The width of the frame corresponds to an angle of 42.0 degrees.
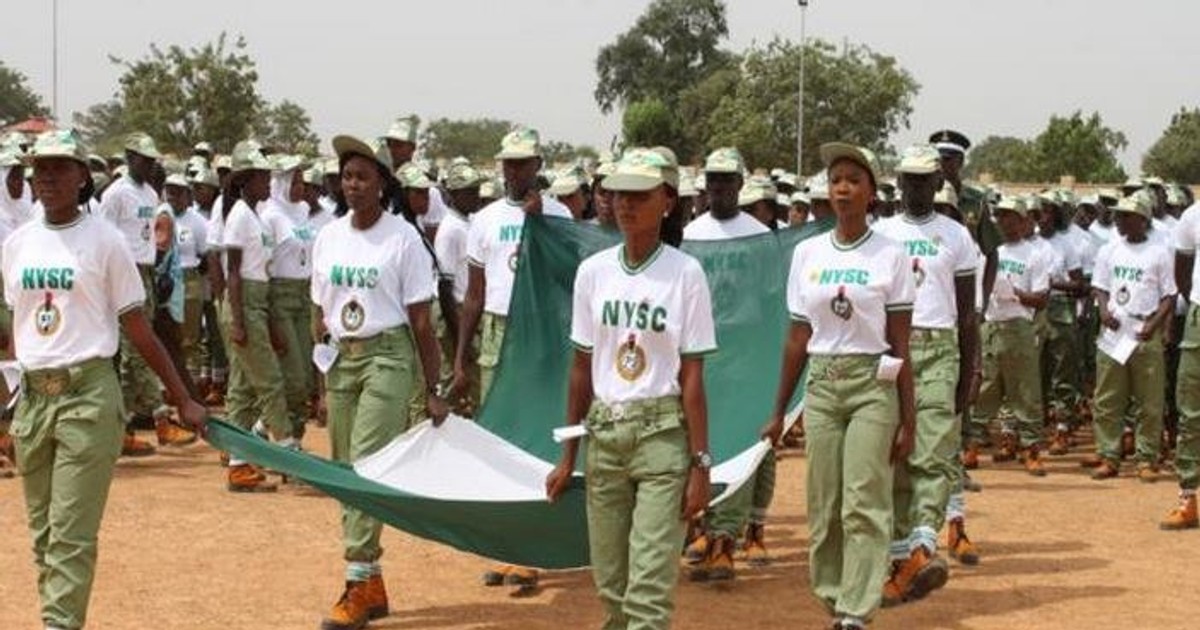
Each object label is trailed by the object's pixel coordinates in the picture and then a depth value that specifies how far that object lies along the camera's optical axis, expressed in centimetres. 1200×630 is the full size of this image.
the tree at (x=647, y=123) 6356
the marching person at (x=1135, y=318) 1280
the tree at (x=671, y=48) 9362
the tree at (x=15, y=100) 8419
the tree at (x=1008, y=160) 7144
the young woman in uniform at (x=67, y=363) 643
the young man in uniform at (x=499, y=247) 928
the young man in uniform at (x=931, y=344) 852
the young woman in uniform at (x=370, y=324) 789
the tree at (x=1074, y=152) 6406
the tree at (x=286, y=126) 5291
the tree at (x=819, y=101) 6825
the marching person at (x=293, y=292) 1241
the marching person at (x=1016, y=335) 1381
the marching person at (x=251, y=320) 1188
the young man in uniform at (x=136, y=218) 1341
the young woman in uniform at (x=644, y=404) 610
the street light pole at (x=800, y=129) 5297
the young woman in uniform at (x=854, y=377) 717
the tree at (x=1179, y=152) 7288
